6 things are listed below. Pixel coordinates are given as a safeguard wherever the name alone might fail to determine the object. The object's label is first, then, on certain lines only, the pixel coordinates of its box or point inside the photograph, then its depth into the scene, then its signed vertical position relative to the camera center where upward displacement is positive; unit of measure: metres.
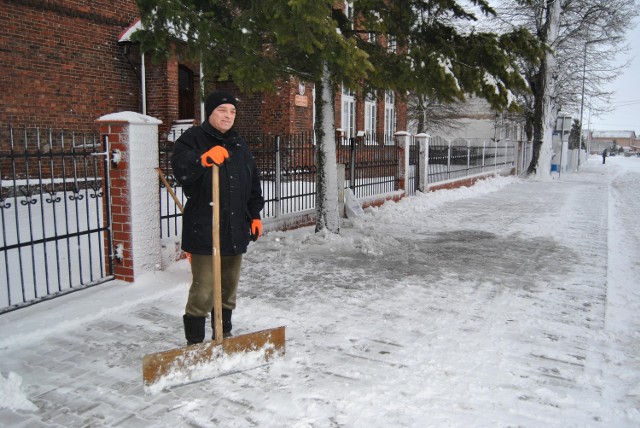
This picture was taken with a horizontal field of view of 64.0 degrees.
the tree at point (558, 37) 21.30 +5.12
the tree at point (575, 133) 38.72 +1.66
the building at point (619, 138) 134.12 +4.08
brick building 10.58 +1.85
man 3.39 -0.30
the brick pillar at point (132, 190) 5.26 -0.36
